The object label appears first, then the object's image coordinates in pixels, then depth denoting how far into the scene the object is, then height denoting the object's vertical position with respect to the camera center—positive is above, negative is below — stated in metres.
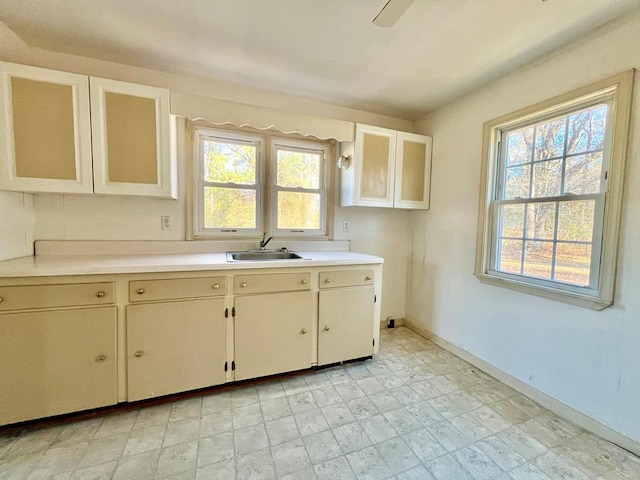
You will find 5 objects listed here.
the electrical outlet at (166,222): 2.18 -0.01
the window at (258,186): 2.32 +0.36
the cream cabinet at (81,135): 1.59 +0.56
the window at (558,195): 1.49 +0.23
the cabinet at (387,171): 2.46 +0.54
